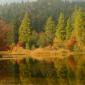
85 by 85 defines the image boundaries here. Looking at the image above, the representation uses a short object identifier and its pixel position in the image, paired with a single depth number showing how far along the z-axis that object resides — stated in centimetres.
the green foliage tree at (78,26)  6162
